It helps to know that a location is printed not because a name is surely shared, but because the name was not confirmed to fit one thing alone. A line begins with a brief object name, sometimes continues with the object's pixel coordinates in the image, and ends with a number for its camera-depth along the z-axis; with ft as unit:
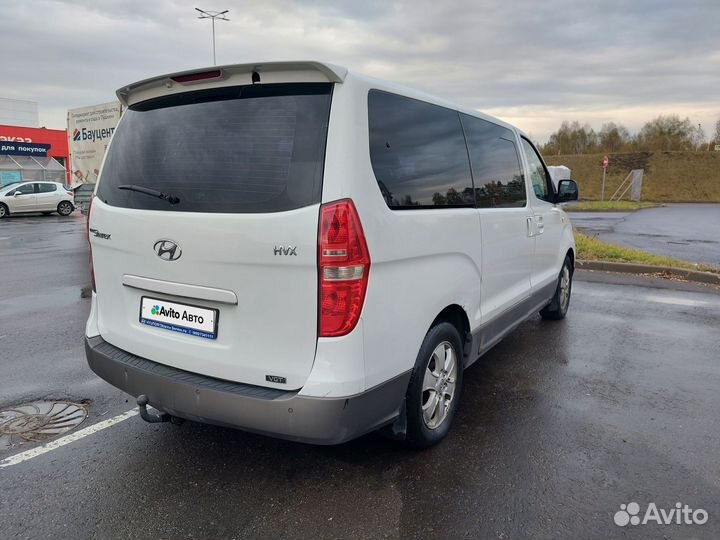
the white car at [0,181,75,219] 73.10
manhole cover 10.62
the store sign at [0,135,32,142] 135.32
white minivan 7.55
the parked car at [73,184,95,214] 62.05
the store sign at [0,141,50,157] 128.06
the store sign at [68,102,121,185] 59.98
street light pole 87.20
